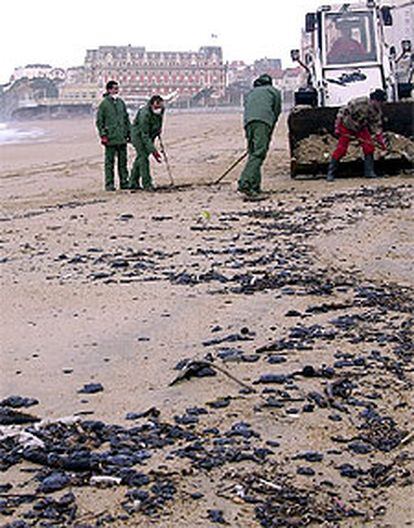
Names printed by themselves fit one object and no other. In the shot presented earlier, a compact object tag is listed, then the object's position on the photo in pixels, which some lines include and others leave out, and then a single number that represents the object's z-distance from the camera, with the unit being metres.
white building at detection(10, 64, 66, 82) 129.61
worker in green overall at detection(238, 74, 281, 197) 13.79
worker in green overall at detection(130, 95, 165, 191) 15.23
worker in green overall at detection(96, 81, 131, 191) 15.54
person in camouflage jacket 14.92
